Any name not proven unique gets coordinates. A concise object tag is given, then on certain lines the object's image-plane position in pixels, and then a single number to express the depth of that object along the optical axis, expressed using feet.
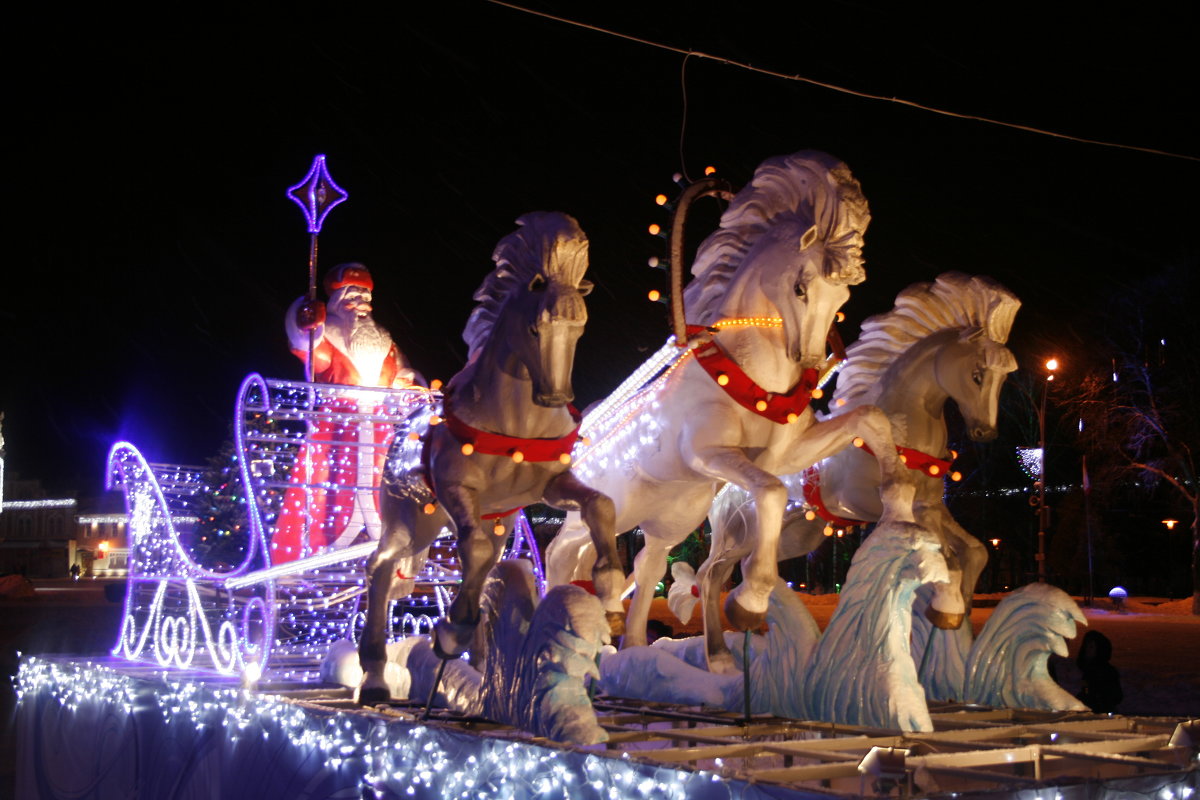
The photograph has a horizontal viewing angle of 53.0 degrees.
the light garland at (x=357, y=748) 12.46
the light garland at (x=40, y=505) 174.70
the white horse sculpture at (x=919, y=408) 22.62
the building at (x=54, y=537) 181.73
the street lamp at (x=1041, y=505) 47.44
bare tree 71.72
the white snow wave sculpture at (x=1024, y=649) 20.89
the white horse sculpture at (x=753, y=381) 20.24
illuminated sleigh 23.08
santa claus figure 24.53
